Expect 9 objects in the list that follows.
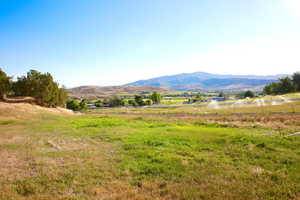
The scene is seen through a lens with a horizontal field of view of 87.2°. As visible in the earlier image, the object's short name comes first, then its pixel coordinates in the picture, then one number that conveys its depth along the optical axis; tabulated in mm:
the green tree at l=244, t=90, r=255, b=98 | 124175
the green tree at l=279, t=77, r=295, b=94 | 101850
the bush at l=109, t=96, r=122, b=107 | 125331
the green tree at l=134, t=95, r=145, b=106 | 118250
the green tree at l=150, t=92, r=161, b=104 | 140625
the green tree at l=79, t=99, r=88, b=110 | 87125
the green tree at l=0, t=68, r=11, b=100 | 39678
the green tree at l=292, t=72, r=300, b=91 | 103281
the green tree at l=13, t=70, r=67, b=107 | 44125
